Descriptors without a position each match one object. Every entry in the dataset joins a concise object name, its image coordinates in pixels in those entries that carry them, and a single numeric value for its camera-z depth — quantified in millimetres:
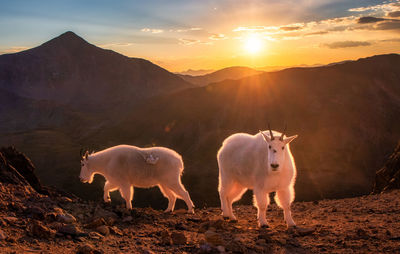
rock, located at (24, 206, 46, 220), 7172
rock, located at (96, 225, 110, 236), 6918
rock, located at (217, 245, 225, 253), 6095
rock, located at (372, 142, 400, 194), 19581
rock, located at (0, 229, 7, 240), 5759
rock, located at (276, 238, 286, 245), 6835
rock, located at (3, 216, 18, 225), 6530
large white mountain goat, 8062
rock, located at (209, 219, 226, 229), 8158
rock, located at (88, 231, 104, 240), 6541
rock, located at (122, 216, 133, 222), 8359
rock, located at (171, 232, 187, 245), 6750
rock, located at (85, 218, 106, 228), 7152
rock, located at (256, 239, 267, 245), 6727
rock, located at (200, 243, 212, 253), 6082
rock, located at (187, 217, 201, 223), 9214
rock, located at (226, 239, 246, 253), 6207
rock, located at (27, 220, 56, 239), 6145
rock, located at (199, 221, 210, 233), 7953
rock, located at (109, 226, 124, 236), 7127
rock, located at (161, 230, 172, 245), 6680
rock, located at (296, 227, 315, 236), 7377
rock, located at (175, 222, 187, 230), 8195
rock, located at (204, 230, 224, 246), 6546
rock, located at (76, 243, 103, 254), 5621
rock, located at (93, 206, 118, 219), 8289
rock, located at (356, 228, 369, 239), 6867
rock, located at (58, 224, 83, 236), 6430
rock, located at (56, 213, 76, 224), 7200
